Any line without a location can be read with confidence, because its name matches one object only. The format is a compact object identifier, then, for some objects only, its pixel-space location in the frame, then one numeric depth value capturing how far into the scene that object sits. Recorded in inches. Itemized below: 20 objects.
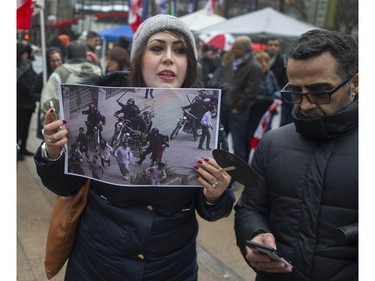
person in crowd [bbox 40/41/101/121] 185.3
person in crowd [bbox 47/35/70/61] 432.6
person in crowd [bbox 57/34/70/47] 463.6
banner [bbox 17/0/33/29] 203.6
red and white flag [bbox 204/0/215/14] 622.6
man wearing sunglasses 62.0
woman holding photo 73.8
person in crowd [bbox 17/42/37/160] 273.1
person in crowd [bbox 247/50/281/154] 269.9
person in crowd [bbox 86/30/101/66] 438.9
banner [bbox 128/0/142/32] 375.2
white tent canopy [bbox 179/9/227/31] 551.7
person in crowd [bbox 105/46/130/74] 216.1
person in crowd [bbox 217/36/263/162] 251.8
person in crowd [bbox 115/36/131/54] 321.4
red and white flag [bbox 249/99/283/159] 251.9
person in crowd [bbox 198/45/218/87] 480.6
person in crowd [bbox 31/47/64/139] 261.6
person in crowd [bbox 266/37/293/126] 289.3
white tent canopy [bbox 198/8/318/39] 400.2
